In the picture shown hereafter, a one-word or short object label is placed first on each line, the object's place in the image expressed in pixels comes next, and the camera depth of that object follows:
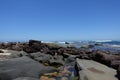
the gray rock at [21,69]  3.93
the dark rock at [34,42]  9.89
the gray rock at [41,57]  6.17
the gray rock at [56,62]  5.86
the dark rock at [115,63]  5.01
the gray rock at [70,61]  6.17
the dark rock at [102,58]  5.70
